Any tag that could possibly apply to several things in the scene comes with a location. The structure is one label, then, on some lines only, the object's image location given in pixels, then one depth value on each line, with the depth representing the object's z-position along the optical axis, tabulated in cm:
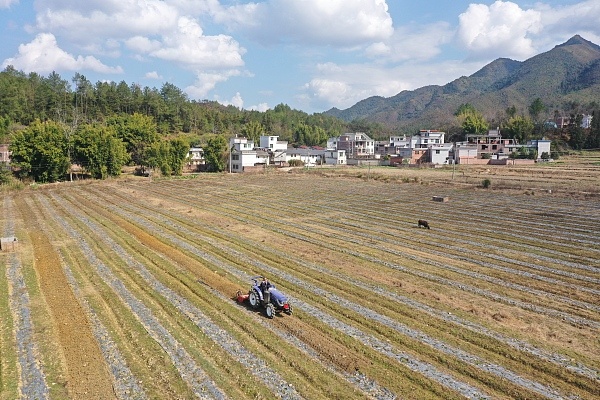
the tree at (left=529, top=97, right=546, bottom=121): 12550
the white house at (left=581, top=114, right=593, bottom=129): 11541
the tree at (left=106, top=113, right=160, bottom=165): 6969
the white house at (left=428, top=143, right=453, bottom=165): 9094
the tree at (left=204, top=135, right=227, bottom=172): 7419
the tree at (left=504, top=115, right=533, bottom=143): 10750
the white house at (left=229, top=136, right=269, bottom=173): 7719
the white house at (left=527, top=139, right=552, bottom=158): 9199
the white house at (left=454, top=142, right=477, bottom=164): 9038
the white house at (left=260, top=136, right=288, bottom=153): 10400
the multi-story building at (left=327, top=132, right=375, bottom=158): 11075
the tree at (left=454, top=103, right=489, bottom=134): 11669
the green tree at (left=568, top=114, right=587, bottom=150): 10331
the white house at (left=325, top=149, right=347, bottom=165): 9600
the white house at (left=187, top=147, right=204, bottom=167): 8006
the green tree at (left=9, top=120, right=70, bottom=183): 5297
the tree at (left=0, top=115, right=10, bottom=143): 7767
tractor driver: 1291
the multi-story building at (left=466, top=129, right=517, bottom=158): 9981
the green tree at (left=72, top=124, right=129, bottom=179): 5784
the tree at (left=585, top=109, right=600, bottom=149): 10138
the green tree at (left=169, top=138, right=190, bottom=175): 6738
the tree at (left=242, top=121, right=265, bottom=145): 11938
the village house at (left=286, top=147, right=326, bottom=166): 9359
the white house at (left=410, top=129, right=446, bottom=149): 10544
